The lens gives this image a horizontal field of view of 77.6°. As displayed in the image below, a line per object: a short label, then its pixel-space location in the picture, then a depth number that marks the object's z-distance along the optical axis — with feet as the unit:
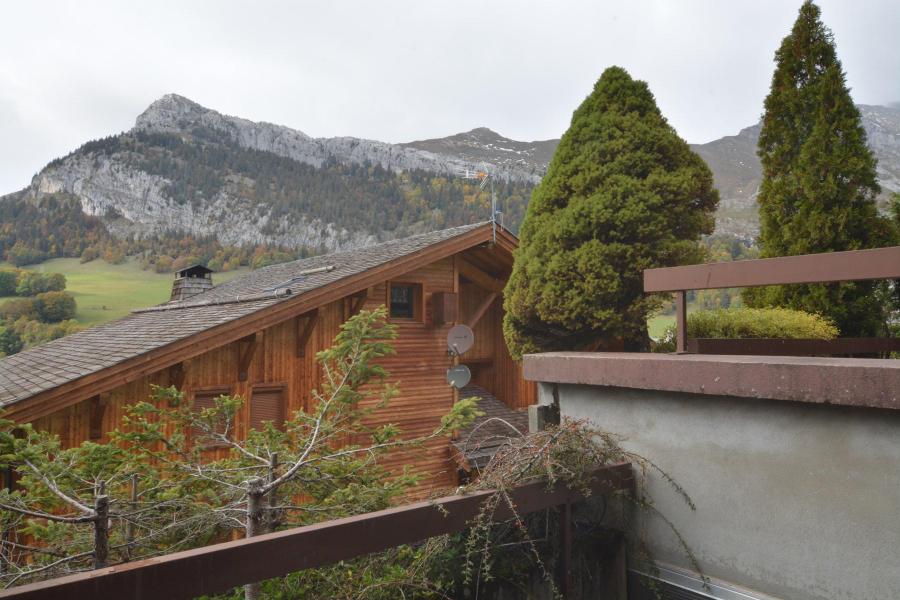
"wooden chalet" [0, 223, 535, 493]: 26.76
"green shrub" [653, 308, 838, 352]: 23.02
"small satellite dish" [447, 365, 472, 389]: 38.42
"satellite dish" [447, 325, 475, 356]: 39.91
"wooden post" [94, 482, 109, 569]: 8.30
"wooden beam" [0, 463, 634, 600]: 5.40
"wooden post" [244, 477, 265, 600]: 9.12
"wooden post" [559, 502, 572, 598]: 9.80
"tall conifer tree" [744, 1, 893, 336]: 32.86
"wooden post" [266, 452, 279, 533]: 10.92
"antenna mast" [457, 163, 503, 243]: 36.32
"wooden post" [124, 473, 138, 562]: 10.58
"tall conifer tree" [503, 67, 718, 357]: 26.58
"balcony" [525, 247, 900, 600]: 7.64
